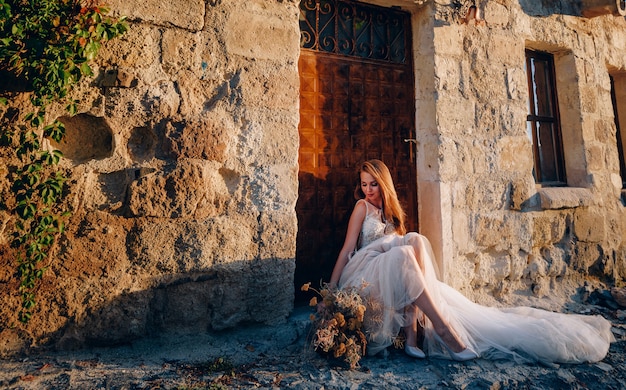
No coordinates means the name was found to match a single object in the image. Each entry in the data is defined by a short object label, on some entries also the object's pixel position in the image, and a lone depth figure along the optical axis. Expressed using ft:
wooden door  9.57
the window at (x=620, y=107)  14.62
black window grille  9.83
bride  7.34
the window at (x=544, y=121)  12.62
